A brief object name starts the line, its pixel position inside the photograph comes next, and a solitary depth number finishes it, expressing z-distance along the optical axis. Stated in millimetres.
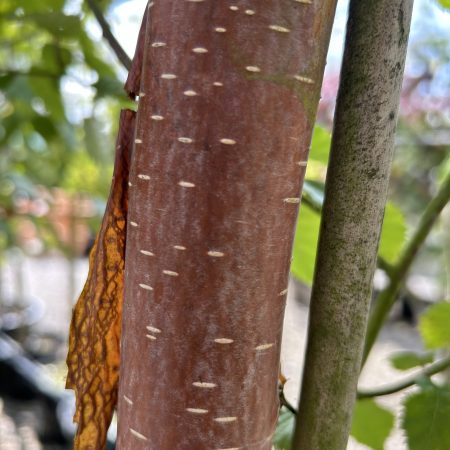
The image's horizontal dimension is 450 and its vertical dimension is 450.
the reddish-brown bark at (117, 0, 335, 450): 208
